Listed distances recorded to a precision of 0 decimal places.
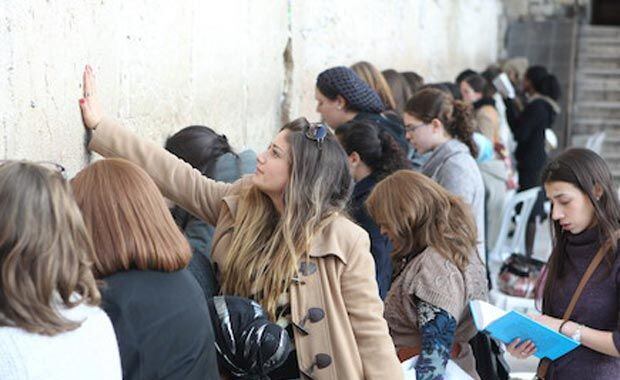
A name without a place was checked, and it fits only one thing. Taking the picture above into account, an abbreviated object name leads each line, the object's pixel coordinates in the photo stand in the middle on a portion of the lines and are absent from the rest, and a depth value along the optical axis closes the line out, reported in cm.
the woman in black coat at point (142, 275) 245
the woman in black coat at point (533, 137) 939
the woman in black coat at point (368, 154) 451
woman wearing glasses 520
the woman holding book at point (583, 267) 355
